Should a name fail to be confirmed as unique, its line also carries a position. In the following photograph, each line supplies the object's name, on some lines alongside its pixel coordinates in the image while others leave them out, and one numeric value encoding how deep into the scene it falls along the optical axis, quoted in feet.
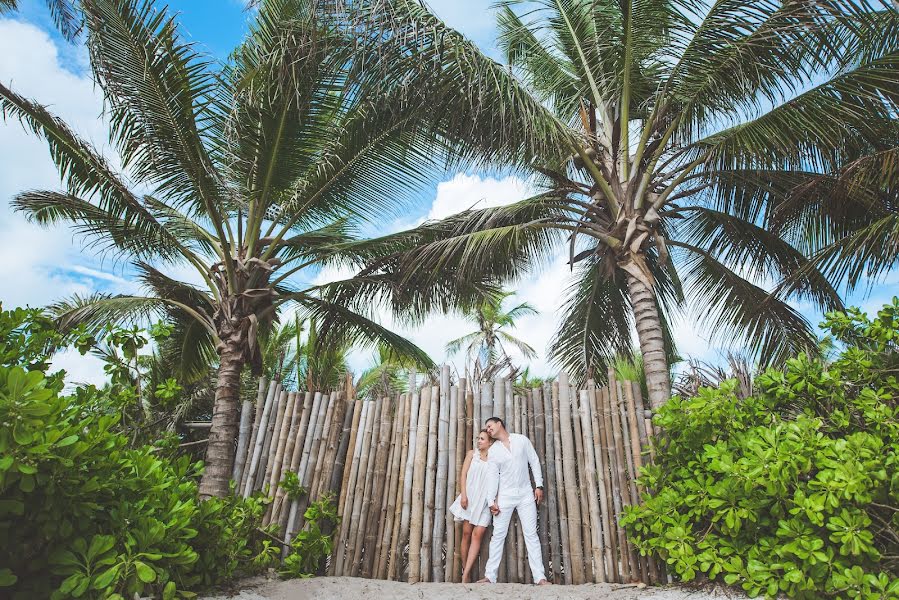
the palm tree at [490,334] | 69.72
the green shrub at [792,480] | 11.02
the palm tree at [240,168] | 18.10
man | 15.57
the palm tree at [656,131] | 17.07
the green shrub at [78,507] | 6.20
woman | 15.93
